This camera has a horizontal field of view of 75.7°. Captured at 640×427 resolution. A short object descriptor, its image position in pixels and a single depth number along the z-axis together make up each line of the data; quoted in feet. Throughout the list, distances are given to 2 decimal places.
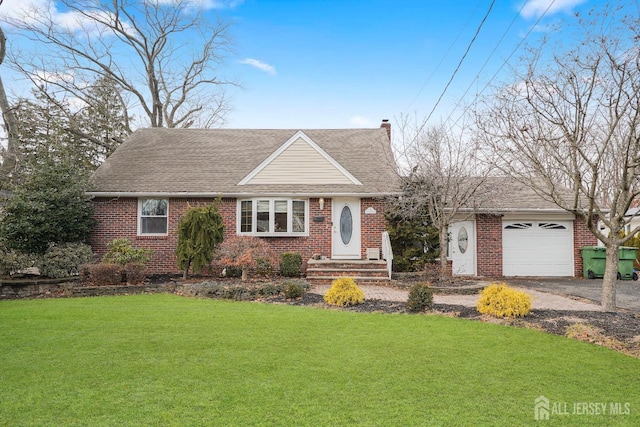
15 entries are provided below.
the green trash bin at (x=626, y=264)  48.65
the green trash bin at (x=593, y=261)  49.00
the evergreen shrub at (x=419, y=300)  28.17
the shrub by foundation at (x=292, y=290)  33.27
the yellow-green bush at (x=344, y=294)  30.45
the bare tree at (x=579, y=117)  23.86
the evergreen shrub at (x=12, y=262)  39.52
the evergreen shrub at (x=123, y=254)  43.08
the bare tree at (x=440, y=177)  41.22
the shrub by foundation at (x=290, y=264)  45.93
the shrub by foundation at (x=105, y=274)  39.17
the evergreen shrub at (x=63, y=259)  40.86
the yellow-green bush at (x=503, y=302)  25.41
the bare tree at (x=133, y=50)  77.51
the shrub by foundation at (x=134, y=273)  40.27
